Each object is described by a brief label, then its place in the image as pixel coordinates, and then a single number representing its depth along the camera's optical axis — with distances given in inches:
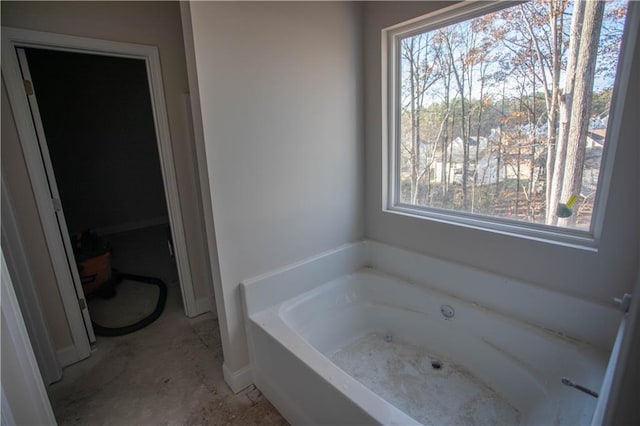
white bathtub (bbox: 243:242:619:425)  51.1
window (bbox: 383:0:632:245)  55.8
